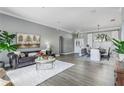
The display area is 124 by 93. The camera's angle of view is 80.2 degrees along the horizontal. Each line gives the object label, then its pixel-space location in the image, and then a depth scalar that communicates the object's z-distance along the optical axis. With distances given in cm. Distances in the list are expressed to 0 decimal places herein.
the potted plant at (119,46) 123
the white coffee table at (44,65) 356
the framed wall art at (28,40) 470
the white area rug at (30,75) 243
